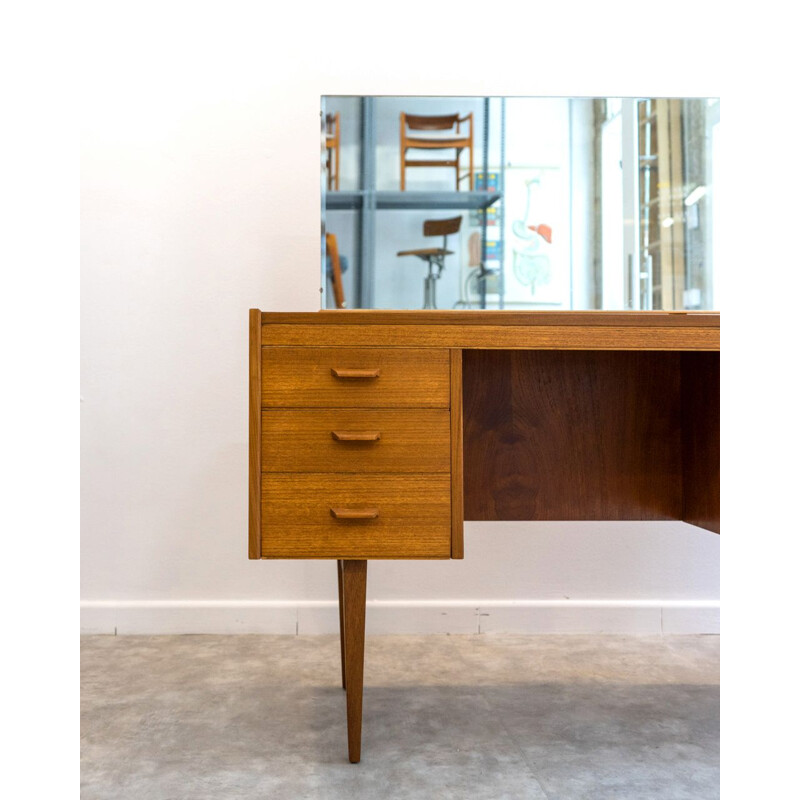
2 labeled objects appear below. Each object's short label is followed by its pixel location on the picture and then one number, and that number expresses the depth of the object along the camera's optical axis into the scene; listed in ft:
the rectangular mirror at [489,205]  5.78
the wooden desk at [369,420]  4.21
